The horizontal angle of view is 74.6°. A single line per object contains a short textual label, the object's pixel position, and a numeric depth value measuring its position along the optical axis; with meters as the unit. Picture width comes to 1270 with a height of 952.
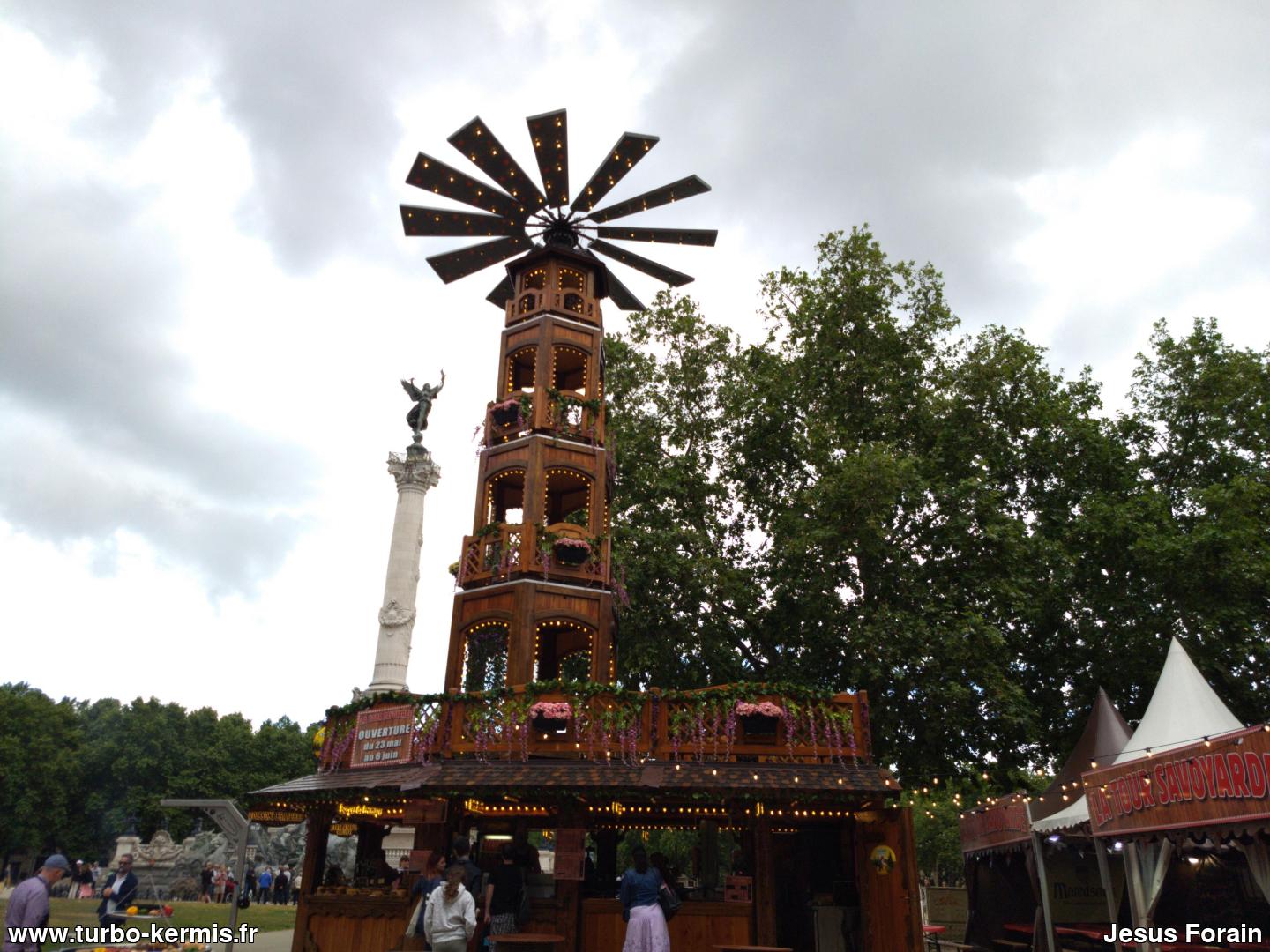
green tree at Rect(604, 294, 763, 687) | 25.53
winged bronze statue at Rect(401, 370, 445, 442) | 49.62
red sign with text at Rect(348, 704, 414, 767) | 15.33
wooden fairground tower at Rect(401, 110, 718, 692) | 18.83
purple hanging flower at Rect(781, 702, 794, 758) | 15.05
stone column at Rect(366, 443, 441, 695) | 43.84
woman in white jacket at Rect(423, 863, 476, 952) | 9.66
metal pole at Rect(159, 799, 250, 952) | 14.66
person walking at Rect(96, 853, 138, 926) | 13.38
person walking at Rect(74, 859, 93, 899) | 16.20
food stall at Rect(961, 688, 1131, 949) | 16.36
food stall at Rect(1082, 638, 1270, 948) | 8.83
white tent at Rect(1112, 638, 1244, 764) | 15.33
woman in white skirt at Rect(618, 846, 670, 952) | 10.41
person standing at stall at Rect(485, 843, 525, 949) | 12.40
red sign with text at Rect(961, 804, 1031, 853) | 17.77
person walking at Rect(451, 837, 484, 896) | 12.11
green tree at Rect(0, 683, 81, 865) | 57.59
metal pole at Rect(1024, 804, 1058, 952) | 16.11
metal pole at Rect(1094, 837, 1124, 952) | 13.45
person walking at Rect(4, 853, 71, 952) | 9.23
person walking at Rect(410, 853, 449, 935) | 11.02
